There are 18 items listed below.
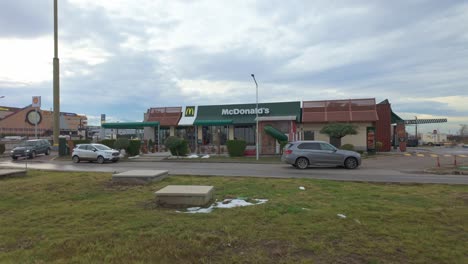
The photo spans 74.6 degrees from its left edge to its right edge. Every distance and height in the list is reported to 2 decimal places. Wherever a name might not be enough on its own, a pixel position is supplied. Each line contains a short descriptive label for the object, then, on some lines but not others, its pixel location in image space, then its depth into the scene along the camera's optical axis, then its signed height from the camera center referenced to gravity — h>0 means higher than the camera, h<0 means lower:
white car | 24.14 -1.15
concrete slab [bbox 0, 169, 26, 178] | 11.62 -1.30
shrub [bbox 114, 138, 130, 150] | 28.29 -0.41
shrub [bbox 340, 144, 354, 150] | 26.04 -0.90
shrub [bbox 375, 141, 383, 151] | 32.26 -0.93
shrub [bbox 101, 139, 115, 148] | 30.16 -0.42
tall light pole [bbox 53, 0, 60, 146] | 32.12 +5.41
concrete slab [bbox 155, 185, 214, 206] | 6.69 -1.30
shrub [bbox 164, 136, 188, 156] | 27.20 -0.65
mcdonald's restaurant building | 30.41 +1.62
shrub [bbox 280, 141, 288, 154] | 27.63 -0.63
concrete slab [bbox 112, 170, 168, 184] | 9.94 -1.28
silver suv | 17.91 -1.14
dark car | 28.31 -0.88
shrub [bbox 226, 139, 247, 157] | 27.78 -0.86
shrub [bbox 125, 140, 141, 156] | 28.91 -0.83
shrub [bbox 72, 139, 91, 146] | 31.46 -0.31
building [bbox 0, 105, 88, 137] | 83.25 +4.78
